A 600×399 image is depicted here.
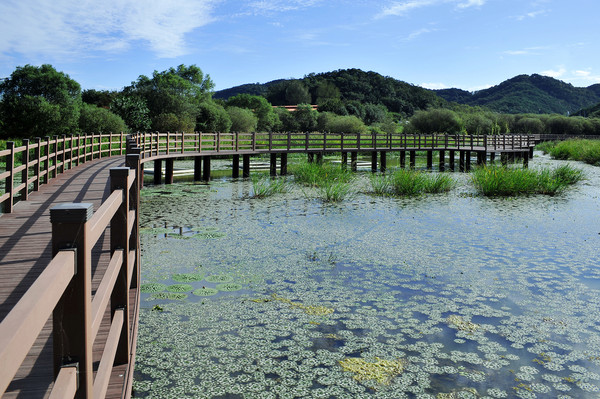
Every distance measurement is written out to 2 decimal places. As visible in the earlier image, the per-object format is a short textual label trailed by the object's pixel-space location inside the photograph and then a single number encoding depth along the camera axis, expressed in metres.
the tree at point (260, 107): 60.02
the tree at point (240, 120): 46.25
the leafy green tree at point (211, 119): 42.28
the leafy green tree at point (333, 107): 73.94
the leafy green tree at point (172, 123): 38.78
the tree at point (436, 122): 55.31
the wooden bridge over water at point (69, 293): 1.23
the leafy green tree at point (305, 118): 59.91
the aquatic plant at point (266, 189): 14.82
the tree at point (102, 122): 33.97
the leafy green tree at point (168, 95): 42.41
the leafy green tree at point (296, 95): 105.88
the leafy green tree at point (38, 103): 37.94
